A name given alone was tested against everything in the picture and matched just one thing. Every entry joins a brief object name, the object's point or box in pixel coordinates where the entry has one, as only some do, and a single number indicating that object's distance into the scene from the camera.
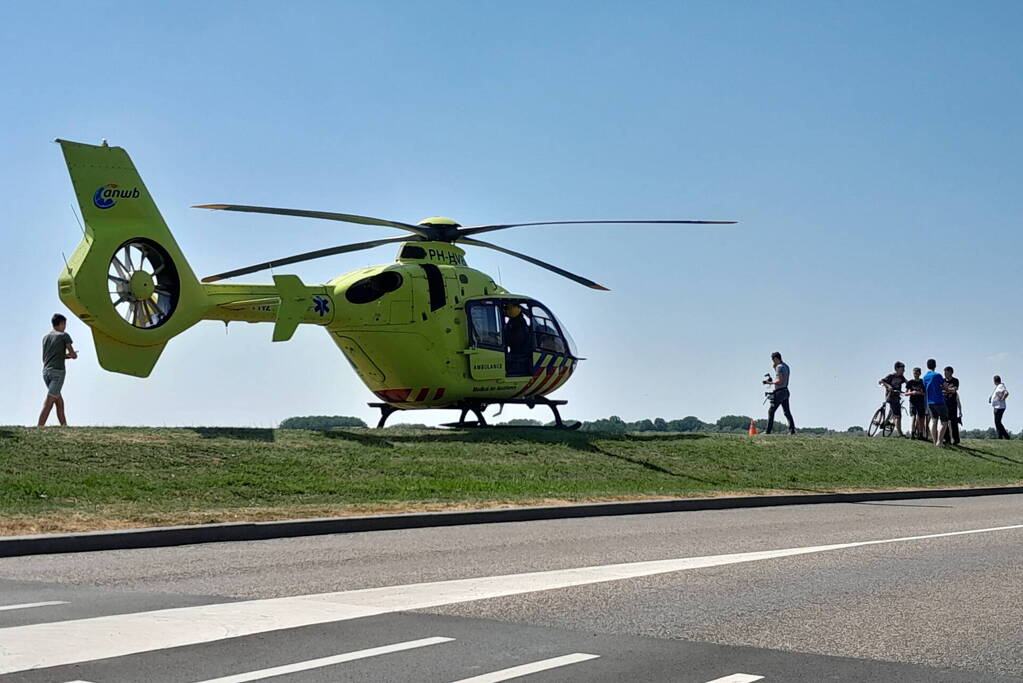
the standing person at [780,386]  28.53
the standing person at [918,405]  30.50
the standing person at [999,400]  32.22
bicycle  31.88
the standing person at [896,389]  31.28
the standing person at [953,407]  30.28
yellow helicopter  20.92
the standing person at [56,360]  20.20
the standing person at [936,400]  28.87
